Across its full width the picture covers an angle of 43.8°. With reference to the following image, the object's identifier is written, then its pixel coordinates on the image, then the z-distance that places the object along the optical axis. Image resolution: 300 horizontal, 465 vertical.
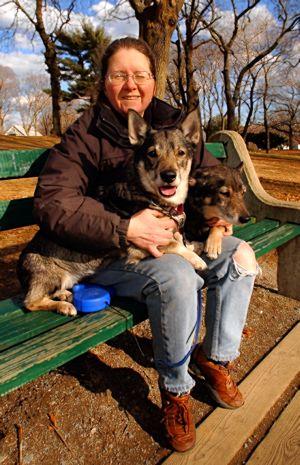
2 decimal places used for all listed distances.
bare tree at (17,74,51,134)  59.28
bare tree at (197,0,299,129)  18.73
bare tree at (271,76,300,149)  37.50
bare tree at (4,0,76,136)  17.78
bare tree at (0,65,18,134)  53.71
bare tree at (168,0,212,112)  18.53
